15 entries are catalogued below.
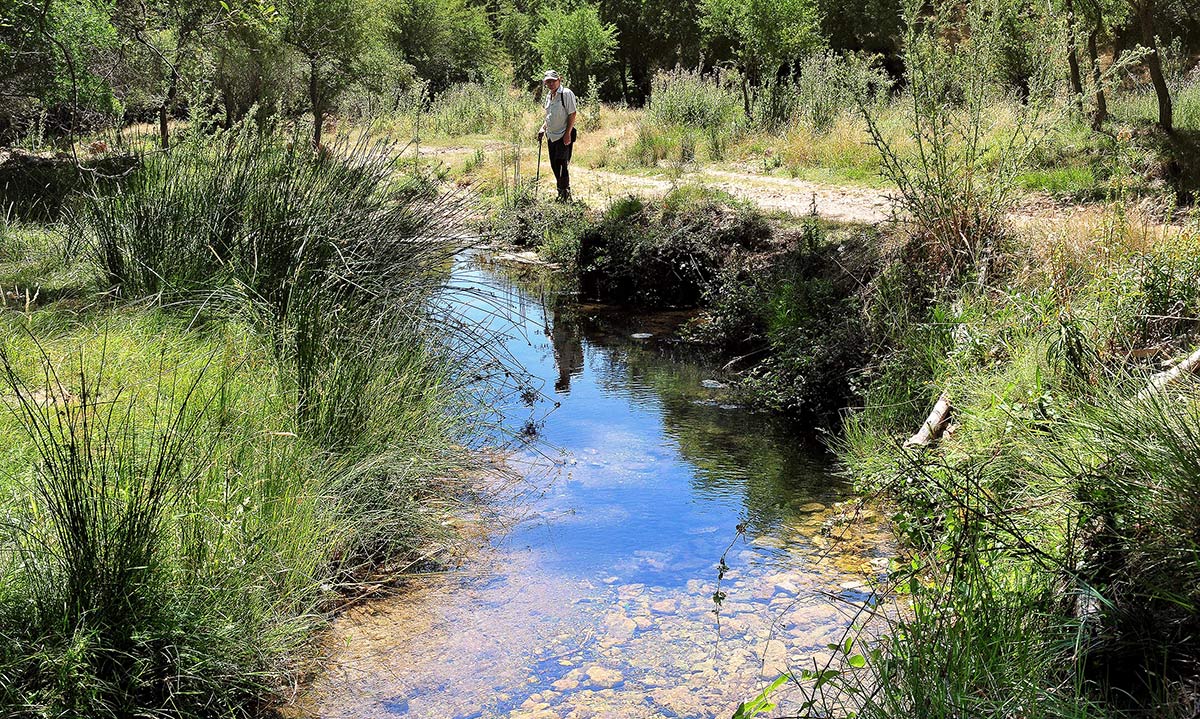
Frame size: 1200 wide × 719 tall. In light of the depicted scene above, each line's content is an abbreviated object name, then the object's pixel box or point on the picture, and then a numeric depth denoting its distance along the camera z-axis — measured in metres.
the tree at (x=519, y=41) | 41.41
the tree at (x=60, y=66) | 11.79
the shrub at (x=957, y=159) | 6.82
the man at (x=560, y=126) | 12.88
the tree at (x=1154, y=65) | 10.57
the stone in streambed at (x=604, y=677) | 3.74
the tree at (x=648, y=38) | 35.28
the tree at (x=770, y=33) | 18.39
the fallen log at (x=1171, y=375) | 3.65
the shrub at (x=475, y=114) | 23.03
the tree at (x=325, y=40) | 18.91
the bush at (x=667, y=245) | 9.62
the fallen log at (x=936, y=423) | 5.30
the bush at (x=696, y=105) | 17.80
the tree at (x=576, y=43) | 31.36
